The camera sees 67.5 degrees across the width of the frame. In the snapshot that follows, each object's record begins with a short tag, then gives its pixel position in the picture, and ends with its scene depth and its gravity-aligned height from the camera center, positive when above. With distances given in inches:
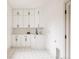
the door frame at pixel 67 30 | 85.5 -1.0
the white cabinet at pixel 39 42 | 153.6 -32.8
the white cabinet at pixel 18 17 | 165.8 +34.9
